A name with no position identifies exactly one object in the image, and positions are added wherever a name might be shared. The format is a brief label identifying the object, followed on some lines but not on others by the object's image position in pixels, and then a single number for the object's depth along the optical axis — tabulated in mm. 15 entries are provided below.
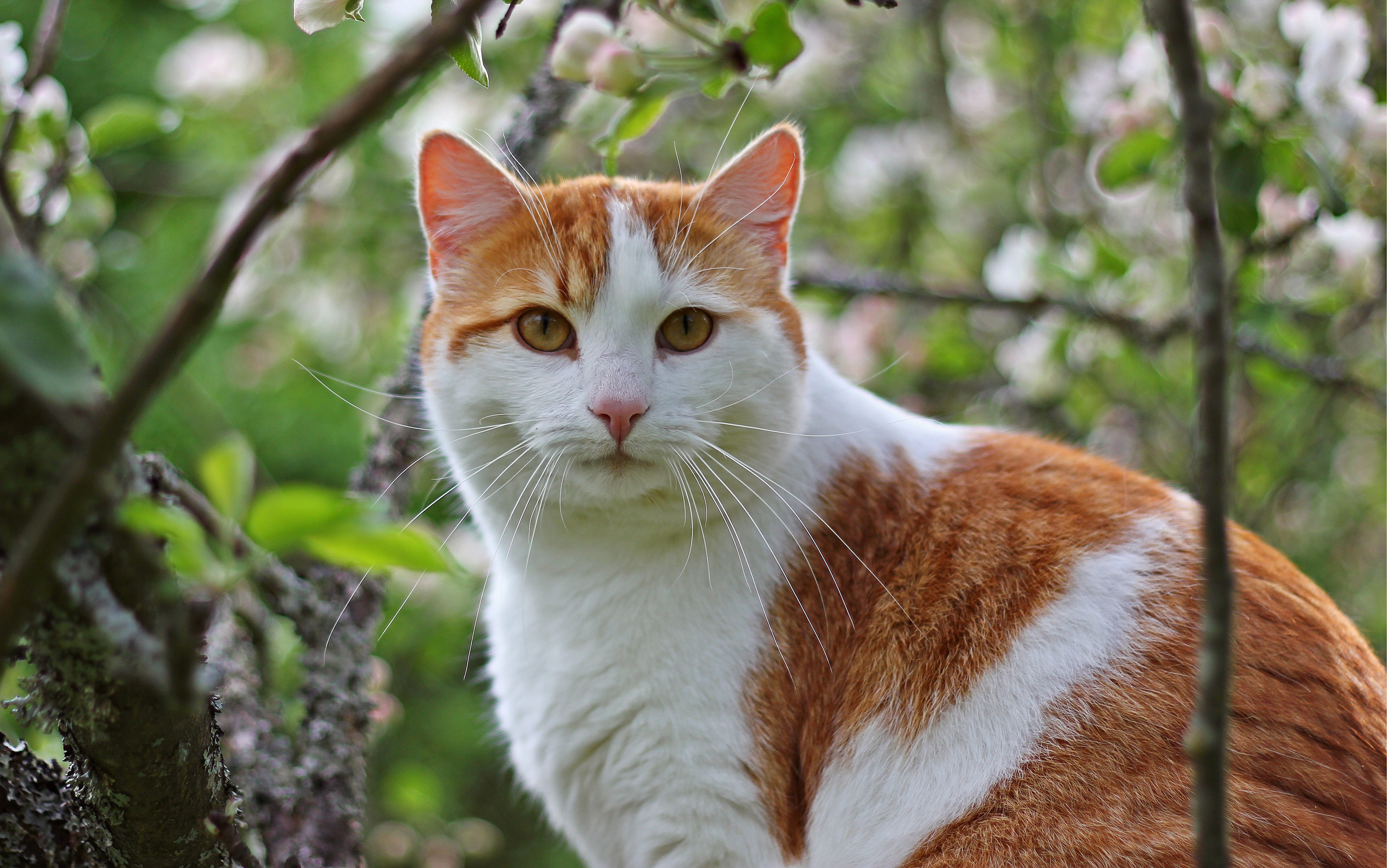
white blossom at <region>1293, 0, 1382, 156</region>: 1048
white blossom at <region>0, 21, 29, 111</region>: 1000
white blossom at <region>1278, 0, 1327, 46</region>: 1081
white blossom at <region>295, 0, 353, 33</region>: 905
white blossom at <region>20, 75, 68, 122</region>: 1005
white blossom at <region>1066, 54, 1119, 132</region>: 1192
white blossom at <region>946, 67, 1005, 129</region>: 1668
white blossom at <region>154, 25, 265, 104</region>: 1451
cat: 952
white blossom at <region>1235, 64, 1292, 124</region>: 1047
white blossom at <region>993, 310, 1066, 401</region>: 1160
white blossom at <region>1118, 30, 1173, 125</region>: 1082
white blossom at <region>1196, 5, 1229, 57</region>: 1054
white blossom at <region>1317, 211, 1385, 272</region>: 1099
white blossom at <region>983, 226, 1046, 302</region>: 1153
